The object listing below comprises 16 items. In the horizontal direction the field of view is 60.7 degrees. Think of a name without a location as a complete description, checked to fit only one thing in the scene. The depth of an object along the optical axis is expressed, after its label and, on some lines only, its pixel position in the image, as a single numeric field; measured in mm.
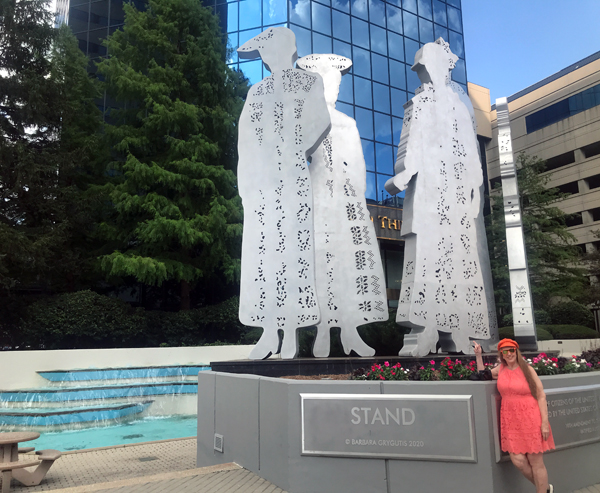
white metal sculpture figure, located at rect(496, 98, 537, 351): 11062
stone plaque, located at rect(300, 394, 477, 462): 4957
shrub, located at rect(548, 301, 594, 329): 23344
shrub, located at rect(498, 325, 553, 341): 19497
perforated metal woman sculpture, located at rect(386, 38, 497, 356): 10547
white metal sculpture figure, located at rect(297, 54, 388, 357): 10500
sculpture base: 8898
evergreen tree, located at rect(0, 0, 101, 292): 17234
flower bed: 5711
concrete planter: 4914
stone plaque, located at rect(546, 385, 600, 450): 5367
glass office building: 27766
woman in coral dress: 4617
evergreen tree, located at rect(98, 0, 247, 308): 18906
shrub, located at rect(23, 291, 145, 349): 16219
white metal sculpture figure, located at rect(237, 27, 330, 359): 9508
